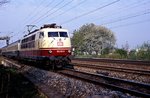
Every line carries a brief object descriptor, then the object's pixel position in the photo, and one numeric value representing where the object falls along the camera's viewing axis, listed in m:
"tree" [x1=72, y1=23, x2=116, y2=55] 76.19
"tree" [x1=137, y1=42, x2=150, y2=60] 38.06
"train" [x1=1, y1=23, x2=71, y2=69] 22.83
